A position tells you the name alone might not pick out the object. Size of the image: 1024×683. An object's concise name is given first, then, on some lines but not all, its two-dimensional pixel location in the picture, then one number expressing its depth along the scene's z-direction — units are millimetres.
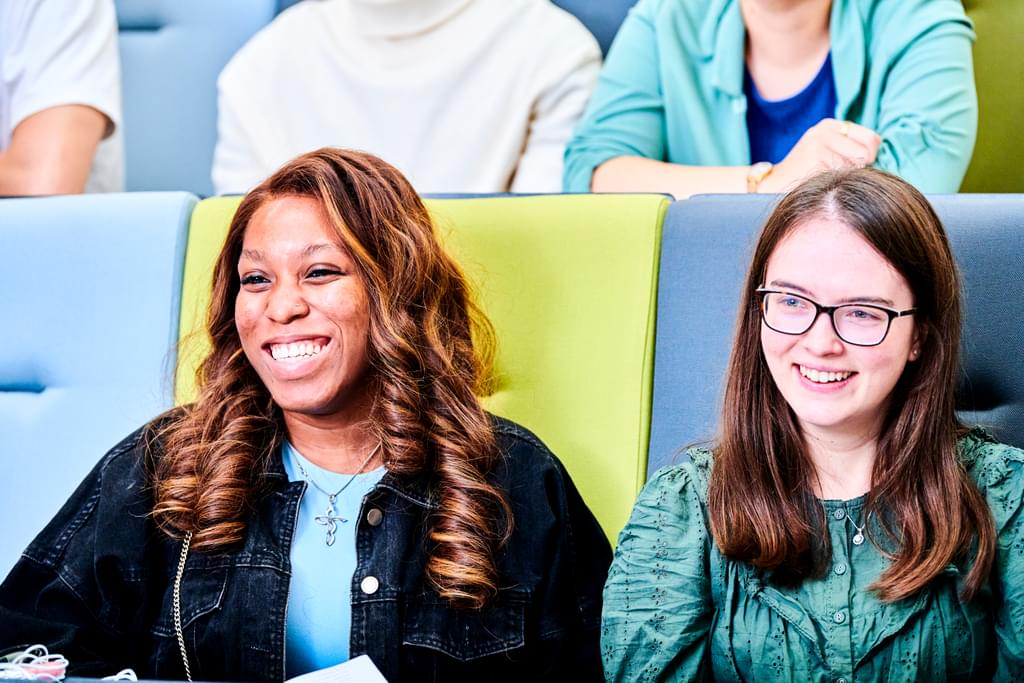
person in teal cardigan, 3381
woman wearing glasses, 2745
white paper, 2738
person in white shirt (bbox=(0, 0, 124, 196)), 3819
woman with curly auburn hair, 2920
